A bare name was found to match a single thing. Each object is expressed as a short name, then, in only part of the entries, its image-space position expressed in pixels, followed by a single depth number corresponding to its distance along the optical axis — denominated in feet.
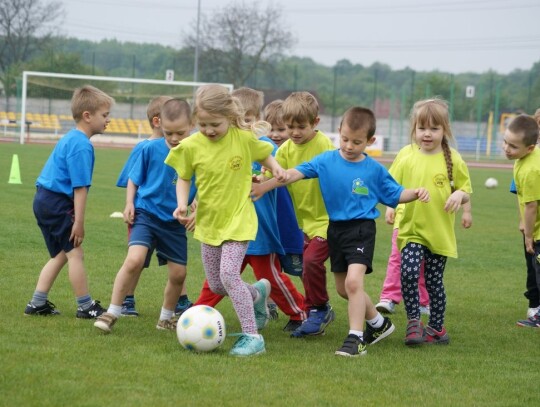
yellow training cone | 60.20
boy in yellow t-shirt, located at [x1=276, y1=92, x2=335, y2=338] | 21.42
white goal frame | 114.85
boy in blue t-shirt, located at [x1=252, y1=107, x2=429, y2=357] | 19.44
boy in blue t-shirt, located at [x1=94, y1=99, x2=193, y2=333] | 20.76
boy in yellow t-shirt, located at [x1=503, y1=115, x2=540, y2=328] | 22.62
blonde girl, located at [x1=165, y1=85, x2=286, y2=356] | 18.76
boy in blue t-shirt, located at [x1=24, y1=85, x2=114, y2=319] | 21.16
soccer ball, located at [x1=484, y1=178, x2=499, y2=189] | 85.24
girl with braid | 20.86
